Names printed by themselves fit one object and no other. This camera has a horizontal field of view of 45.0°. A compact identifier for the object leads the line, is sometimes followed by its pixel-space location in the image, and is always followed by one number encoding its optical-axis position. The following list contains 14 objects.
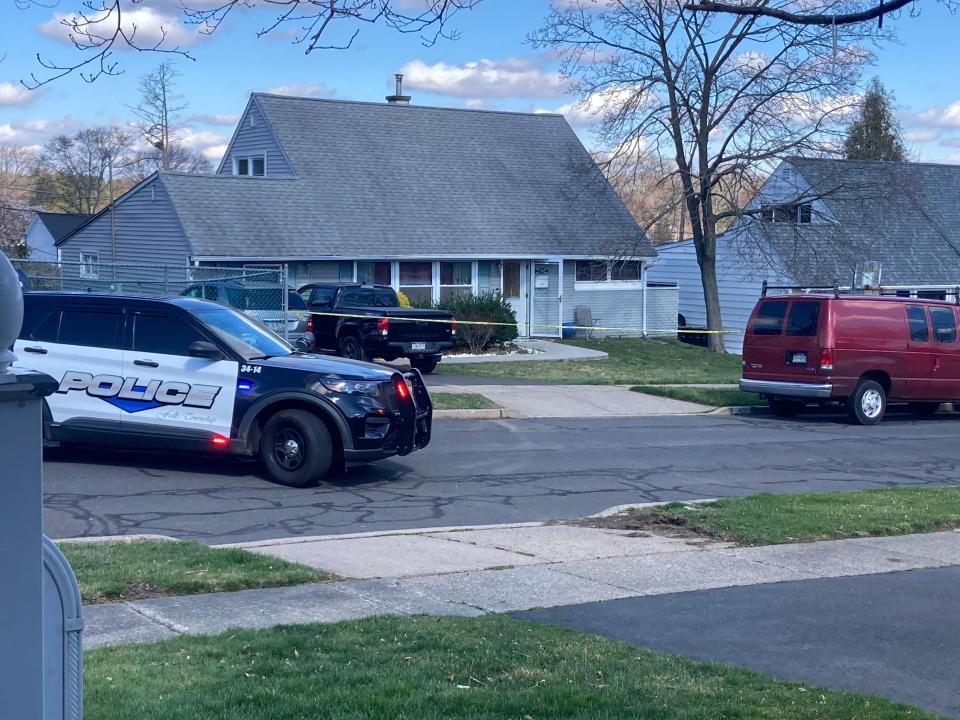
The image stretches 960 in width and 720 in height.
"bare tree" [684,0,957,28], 7.63
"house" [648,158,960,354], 33.19
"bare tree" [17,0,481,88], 6.80
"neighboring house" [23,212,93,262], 49.34
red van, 19.34
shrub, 28.80
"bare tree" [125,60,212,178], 44.87
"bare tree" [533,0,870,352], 30.91
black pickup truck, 23.50
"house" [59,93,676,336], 30.72
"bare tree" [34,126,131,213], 51.59
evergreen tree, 40.18
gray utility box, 3.33
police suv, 11.60
